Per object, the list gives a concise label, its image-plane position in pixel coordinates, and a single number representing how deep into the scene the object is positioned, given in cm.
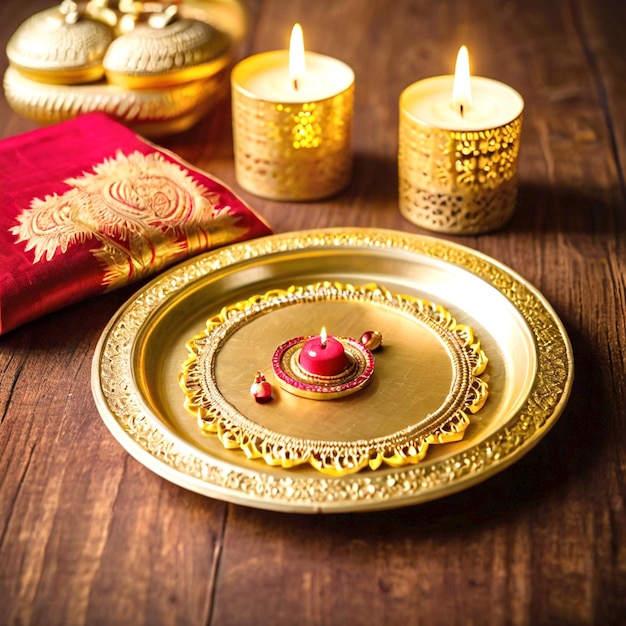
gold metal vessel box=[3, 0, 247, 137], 101
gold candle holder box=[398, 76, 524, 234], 88
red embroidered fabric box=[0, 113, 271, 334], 80
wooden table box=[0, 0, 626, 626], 56
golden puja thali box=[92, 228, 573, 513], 61
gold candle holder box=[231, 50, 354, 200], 93
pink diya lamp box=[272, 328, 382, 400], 70
